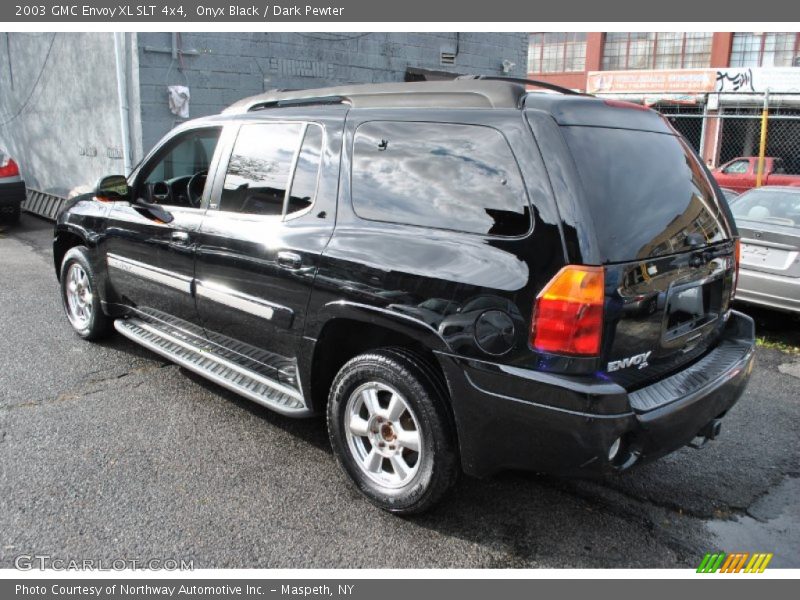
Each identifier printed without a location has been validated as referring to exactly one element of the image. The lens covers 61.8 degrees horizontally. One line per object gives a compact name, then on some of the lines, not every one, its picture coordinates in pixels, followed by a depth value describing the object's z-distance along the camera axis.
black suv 2.54
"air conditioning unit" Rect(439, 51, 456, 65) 12.93
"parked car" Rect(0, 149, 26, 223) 10.48
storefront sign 24.56
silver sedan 5.51
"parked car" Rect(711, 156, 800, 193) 16.72
